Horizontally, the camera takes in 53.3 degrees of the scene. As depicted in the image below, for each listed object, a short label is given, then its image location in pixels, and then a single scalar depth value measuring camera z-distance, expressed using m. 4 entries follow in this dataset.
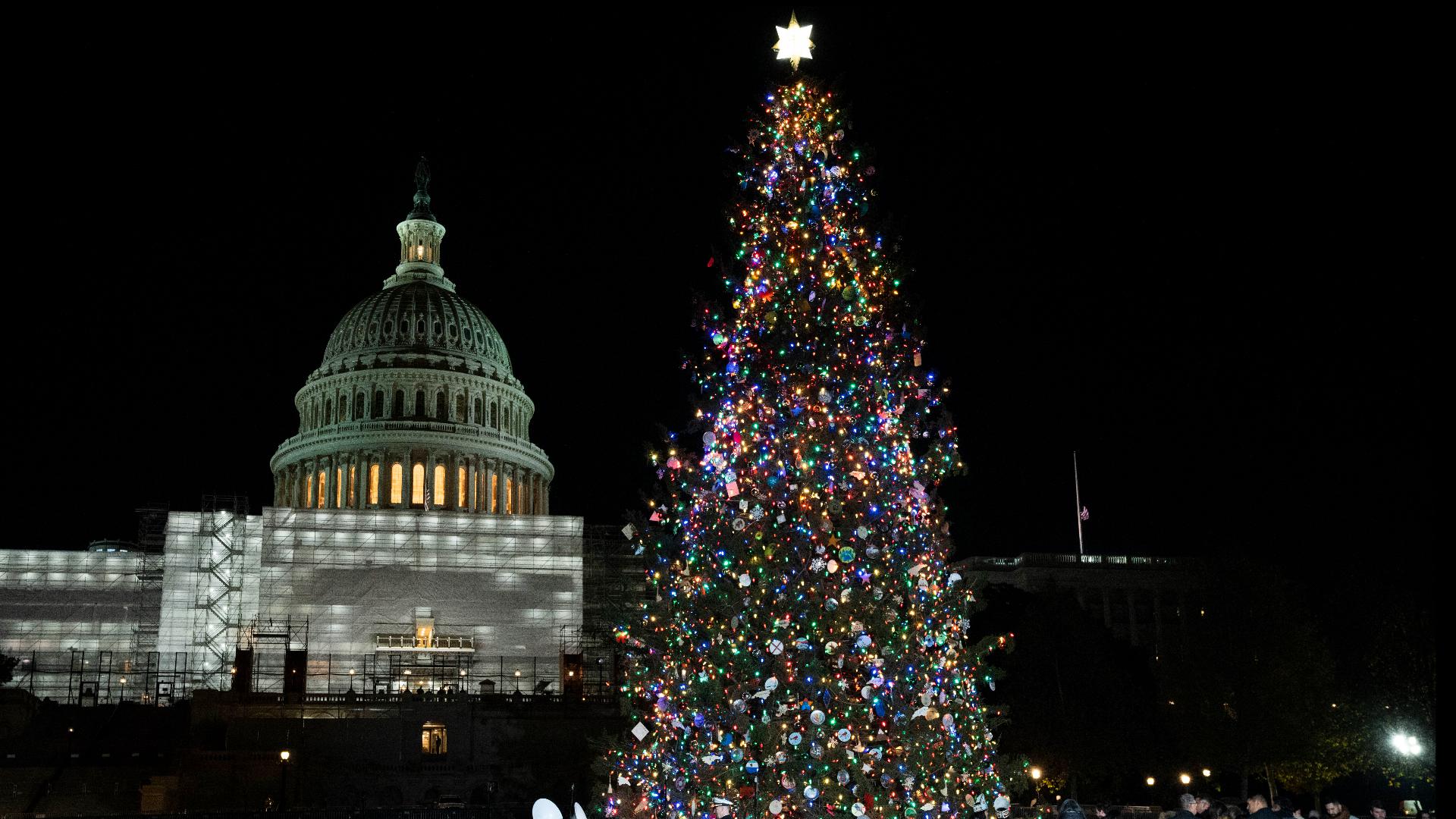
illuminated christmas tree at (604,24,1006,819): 16.38
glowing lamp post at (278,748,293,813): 47.84
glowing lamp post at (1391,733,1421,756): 42.97
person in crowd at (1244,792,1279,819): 16.69
